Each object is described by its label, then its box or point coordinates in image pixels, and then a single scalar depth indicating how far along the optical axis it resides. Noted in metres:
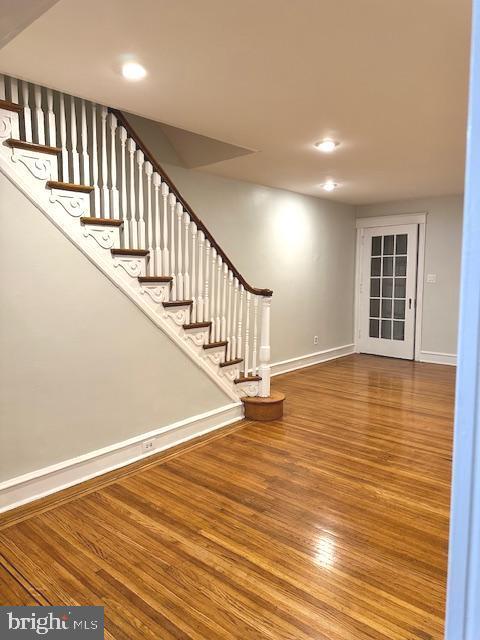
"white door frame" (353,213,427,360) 6.44
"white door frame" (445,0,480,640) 0.47
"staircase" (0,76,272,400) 2.55
